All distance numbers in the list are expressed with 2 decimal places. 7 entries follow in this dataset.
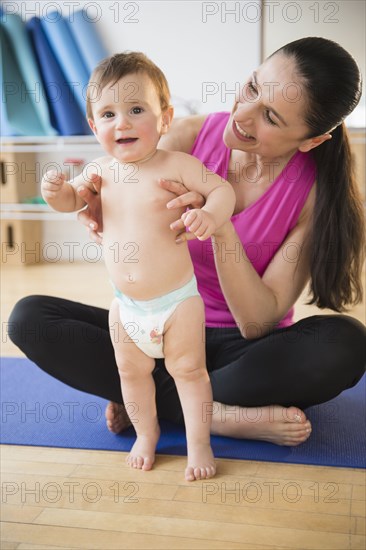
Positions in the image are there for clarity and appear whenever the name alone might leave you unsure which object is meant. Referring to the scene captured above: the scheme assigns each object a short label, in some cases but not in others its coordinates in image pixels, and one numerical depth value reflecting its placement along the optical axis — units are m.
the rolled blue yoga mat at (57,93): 3.44
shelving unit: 3.52
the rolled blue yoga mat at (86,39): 3.47
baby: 1.13
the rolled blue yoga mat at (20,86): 3.49
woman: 1.26
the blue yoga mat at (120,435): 1.35
